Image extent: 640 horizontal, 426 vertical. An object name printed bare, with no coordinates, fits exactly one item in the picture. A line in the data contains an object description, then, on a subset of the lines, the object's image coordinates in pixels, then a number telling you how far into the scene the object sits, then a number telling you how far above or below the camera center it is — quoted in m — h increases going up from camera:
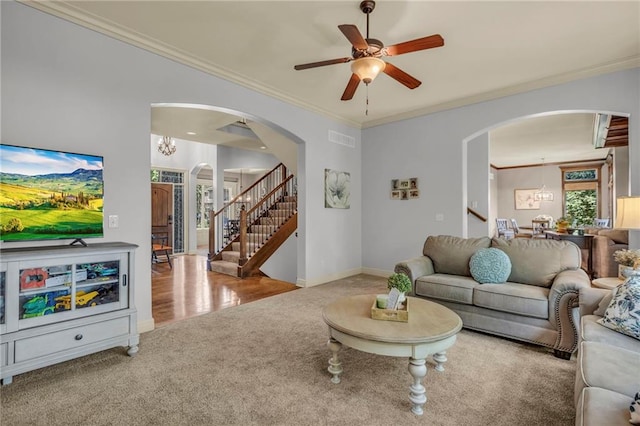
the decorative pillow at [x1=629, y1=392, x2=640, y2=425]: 1.09 -0.71
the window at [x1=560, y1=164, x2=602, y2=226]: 10.24 +0.69
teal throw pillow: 3.19 -0.55
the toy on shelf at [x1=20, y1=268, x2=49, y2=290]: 2.20 -0.47
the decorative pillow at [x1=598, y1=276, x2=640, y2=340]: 1.88 -0.61
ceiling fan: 2.34 +1.31
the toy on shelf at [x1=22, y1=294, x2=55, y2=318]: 2.22 -0.68
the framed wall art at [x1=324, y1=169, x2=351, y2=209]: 5.49 +0.44
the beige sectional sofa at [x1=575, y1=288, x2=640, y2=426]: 1.19 -0.76
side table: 2.77 -0.65
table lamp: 2.80 -0.01
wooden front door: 8.71 +0.07
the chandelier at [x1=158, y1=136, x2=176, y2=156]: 8.26 +1.82
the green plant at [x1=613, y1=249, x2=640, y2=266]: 2.83 -0.40
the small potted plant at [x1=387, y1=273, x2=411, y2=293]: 2.27 -0.52
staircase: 6.16 -0.40
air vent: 5.68 +1.41
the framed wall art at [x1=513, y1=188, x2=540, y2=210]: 11.23 +0.52
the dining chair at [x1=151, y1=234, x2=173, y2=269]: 6.57 -0.92
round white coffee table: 1.95 -0.78
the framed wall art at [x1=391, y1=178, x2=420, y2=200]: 5.53 +0.45
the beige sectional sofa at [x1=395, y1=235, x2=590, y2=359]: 2.66 -0.74
